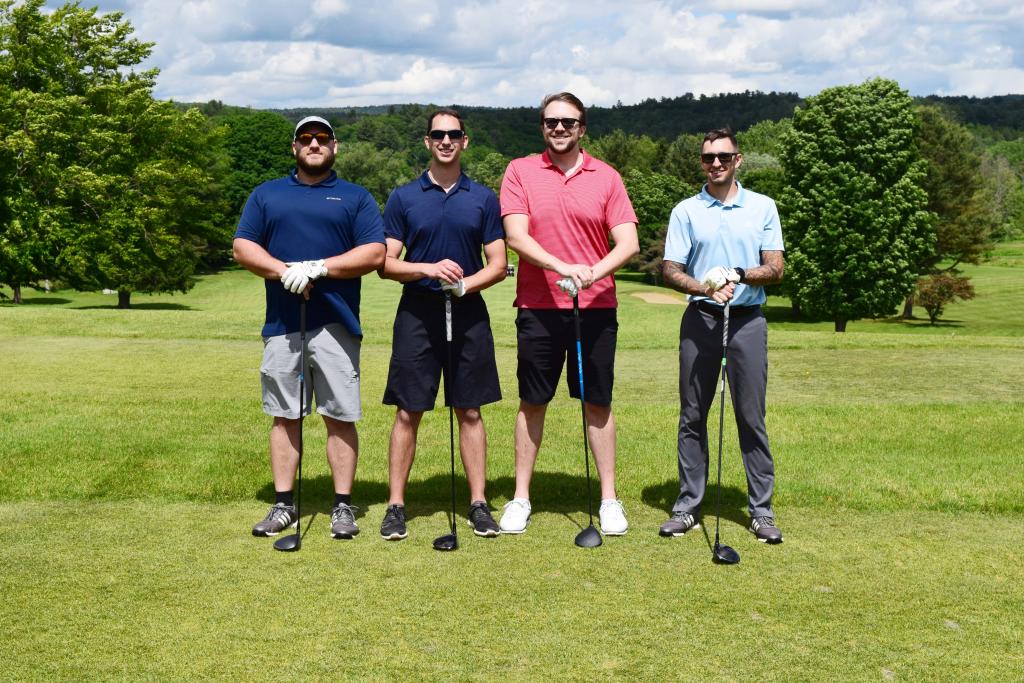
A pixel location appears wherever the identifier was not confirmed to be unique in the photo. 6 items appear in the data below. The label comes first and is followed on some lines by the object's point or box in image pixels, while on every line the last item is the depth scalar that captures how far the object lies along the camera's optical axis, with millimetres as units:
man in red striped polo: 5883
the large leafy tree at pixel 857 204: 36562
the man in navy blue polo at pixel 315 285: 5879
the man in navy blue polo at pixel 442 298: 5883
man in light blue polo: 5992
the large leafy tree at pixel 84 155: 32500
